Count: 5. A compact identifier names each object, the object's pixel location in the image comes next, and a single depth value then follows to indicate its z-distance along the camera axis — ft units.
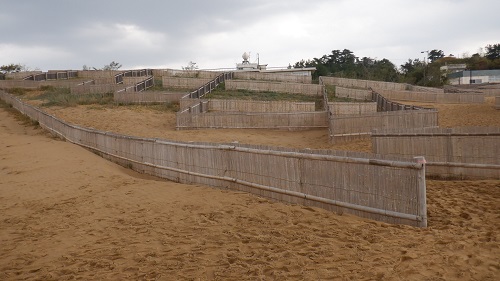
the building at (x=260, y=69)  226.38
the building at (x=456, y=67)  282.85
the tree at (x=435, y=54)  391.65
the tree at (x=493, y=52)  276.41
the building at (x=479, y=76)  228.22
